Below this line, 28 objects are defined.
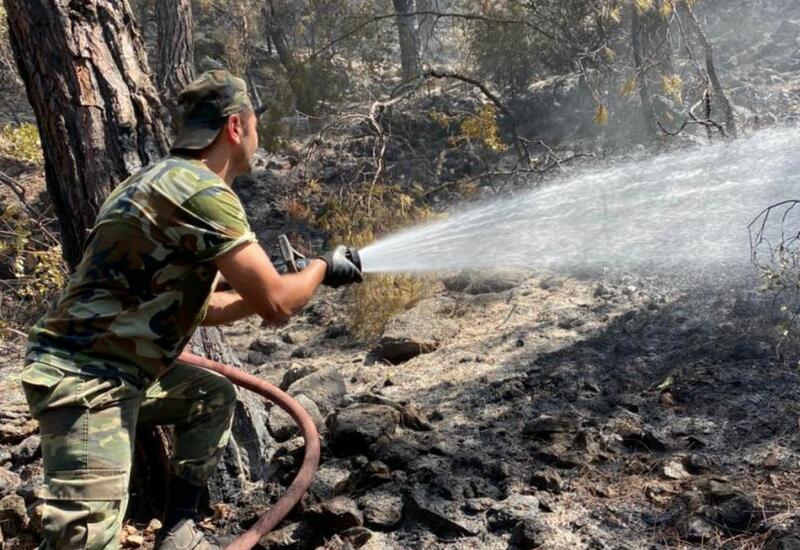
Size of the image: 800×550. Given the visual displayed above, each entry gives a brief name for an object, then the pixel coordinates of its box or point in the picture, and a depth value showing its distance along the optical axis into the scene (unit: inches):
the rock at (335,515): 120.2
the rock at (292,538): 120.3
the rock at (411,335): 215.2
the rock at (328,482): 129.8
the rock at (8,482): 140.5
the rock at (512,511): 118.1
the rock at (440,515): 117.5
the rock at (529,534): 111.2
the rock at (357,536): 117.4
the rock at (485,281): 260.1
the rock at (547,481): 125.0
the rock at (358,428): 141.1
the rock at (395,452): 135.6
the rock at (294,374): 193.2
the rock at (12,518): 128.9
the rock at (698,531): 106.4
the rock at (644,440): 134.5
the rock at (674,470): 124.5
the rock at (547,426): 143.0
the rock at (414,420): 152.7
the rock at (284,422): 156.1
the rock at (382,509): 121.7
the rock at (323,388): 175.2
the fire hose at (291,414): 111.2
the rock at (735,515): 107.7
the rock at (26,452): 157.1
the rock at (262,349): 239.0
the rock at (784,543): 98.2
